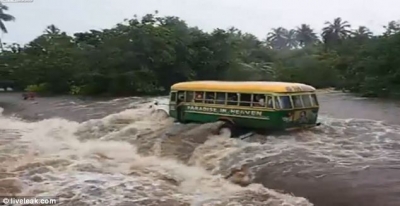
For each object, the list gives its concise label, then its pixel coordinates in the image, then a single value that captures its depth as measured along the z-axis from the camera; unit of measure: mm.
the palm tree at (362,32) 50784
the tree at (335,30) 62022
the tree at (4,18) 58169
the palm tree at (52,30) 53875
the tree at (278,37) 73125
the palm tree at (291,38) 71188
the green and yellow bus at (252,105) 14788
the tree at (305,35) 69688
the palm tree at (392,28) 34322
